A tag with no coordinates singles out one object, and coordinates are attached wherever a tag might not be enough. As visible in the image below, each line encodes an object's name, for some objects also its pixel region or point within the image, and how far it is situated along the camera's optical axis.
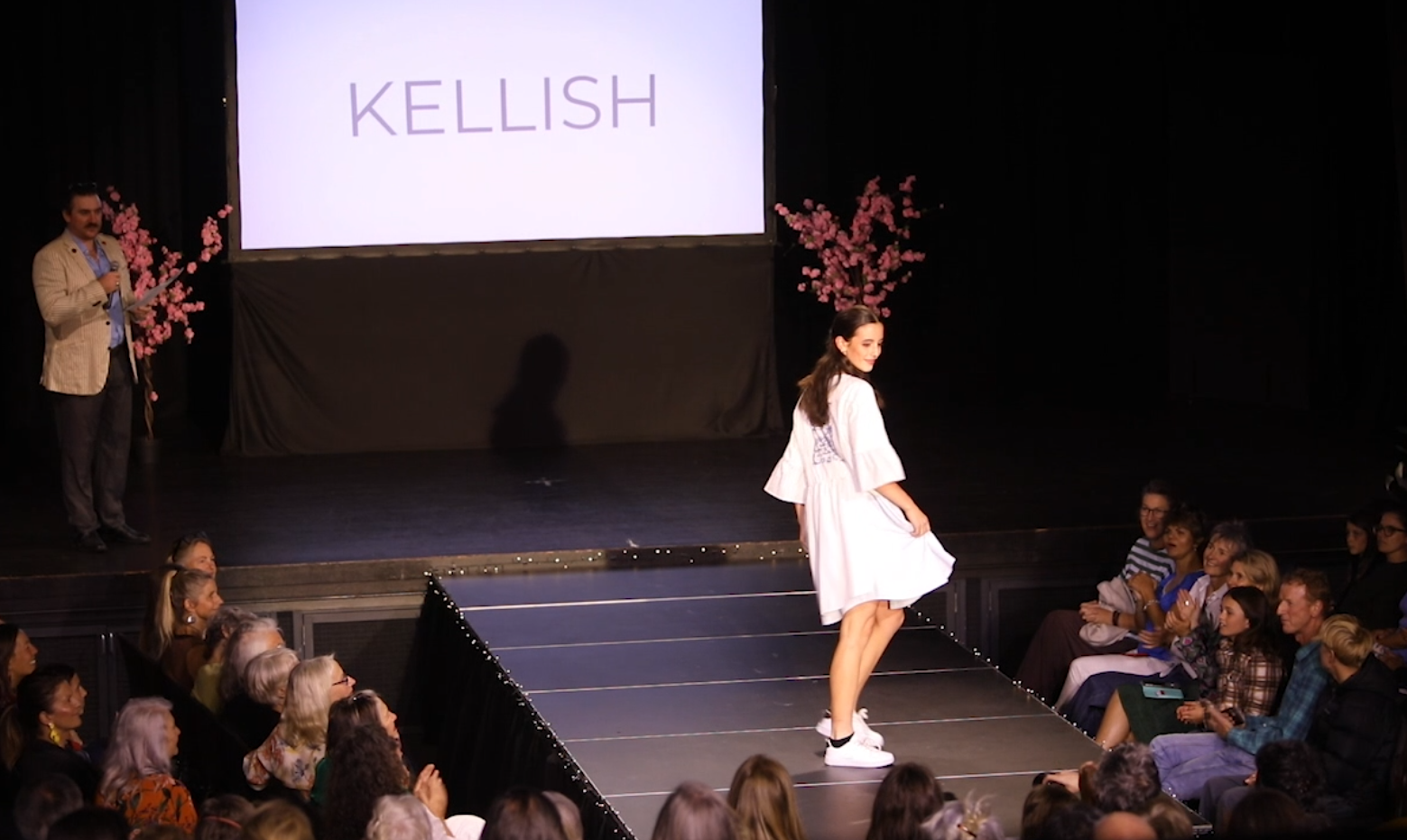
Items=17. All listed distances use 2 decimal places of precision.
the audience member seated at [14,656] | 10.19
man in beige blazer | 12.87
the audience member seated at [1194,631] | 11.17
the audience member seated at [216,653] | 10.49
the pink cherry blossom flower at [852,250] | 17.47
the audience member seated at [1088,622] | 12.20
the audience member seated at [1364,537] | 11.55
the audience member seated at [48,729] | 9.12
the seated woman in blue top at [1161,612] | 11.68
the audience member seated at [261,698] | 9.88
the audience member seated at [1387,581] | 11.23
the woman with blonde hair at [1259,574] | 10.66
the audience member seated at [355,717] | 8.51
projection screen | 17.03
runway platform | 9.54
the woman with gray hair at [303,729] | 9.12
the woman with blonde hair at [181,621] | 11.01
